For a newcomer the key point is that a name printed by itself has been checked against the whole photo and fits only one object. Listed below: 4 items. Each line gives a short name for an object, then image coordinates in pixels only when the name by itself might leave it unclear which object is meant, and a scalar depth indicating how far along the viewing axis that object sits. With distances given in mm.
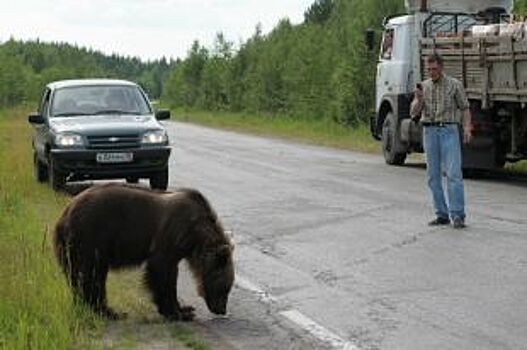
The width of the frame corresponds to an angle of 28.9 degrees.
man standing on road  11820
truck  16844
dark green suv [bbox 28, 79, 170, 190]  14648
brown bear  6902
